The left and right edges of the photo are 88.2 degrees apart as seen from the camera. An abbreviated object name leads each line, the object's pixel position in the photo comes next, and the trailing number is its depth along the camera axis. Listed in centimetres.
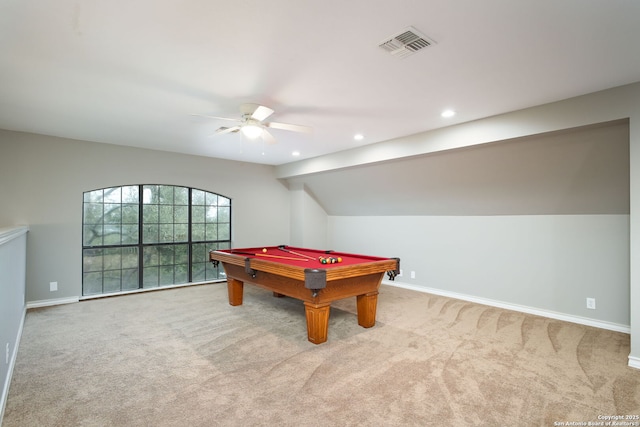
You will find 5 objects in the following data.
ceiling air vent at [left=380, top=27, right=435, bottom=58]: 211
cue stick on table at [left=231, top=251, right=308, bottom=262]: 410
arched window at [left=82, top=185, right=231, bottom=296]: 519
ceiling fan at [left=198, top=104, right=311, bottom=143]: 330
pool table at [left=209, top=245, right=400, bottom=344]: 317
